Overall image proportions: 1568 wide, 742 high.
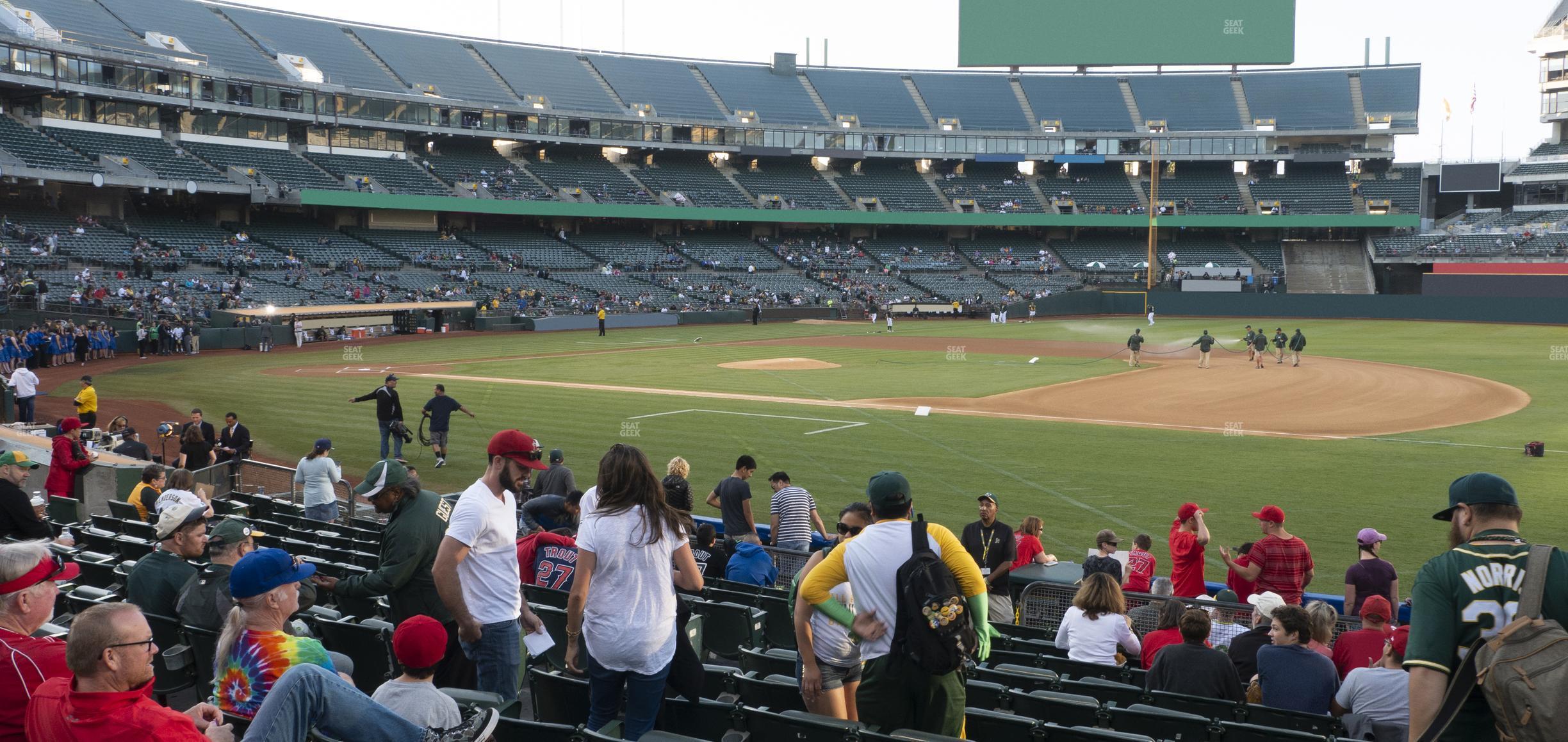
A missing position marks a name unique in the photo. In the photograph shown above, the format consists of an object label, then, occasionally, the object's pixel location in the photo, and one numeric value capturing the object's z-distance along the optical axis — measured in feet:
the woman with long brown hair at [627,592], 19.06
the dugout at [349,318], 159.94
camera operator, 69.31
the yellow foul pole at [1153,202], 232.53
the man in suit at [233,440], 61.82
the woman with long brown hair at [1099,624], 27.68
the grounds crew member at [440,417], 71.05
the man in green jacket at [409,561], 21.40
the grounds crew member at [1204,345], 126.72
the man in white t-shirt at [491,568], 19.83
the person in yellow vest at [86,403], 72.13
